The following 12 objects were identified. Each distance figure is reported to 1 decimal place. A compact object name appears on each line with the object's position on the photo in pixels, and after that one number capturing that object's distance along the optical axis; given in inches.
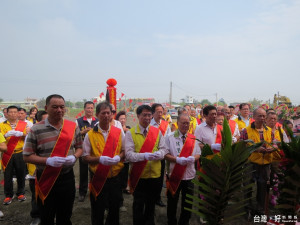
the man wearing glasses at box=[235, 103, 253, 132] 224.6
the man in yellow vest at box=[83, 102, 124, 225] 104.1
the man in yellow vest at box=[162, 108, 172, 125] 275.7
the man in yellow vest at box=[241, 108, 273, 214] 139.7
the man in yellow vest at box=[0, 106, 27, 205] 165.0
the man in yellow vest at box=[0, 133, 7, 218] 123.5
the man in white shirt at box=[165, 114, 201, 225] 119.1
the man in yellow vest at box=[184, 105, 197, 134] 229.9
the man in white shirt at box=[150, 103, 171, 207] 178.5
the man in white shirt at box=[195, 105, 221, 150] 139.7
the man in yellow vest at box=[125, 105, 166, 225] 112.4
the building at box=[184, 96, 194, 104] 3313.5
